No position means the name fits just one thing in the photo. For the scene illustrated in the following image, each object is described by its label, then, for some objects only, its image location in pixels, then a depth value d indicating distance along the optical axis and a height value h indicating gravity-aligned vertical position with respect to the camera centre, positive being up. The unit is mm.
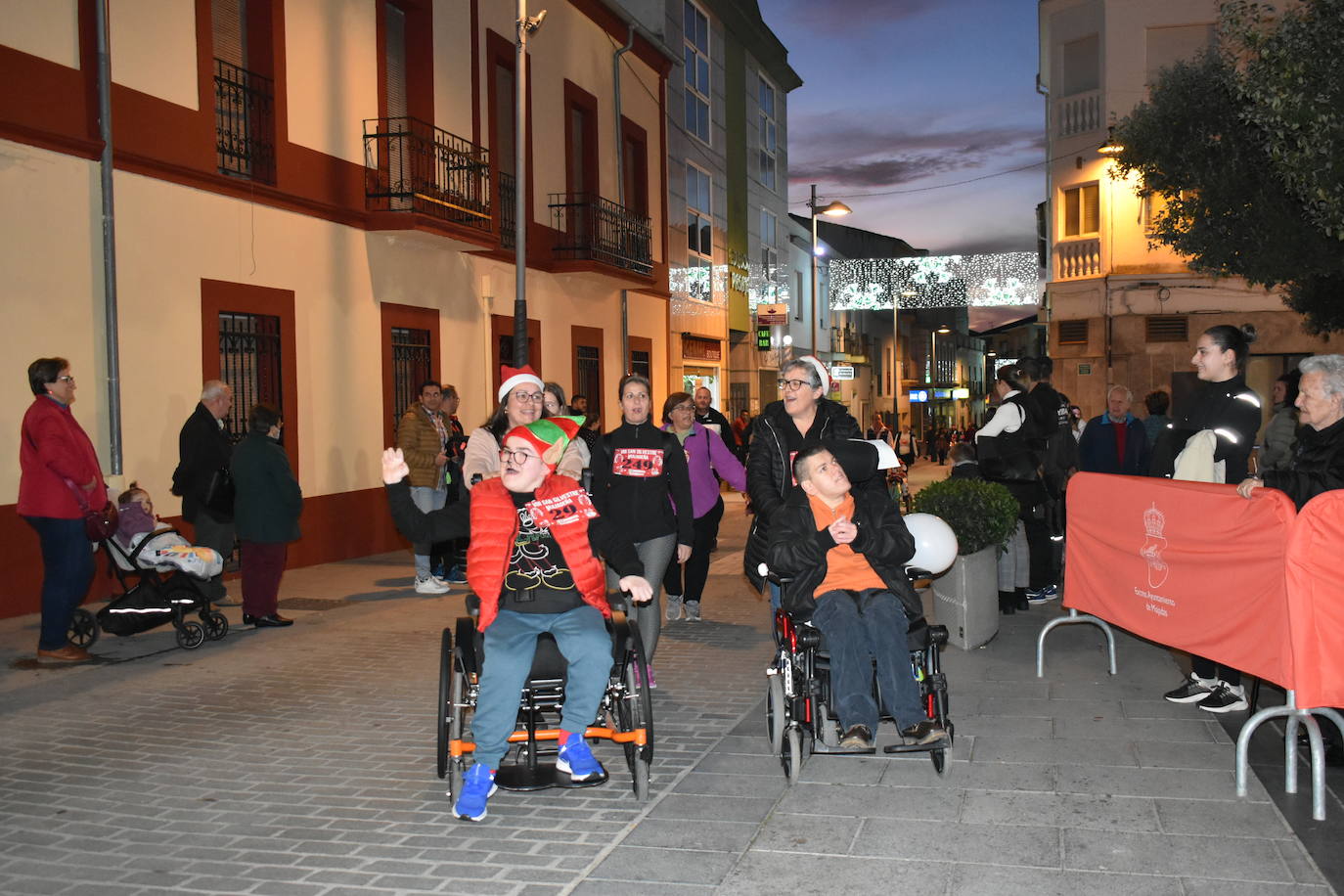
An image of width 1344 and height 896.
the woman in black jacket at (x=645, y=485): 7645 -404
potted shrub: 8492 -962
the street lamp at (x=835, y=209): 31883 +5526
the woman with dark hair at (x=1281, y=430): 12109 -191
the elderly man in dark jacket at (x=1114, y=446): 11773 -314
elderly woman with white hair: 5672 -121
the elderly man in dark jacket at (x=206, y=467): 10141 -312
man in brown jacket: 12422 -173
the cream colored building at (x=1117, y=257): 28094 +3768
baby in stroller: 9117 -884
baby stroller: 8922 -1281
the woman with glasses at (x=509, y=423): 6332 +8
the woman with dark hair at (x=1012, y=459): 9836 -346
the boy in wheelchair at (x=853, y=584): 5383 -788
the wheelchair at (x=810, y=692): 5363 -1231
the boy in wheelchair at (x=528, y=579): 5086 -691
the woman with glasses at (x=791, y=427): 6836 -48
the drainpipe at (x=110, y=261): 10984 +1540
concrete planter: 8469 -1291
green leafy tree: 15492 +3001
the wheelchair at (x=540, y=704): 5207 -1235
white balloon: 6848 -725
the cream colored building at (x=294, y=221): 10570 +2375
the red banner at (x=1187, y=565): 5270 -773
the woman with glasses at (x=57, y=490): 8352 -407
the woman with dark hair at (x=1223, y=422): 6746 -51
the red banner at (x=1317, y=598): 4973 -765
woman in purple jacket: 9914 -507
